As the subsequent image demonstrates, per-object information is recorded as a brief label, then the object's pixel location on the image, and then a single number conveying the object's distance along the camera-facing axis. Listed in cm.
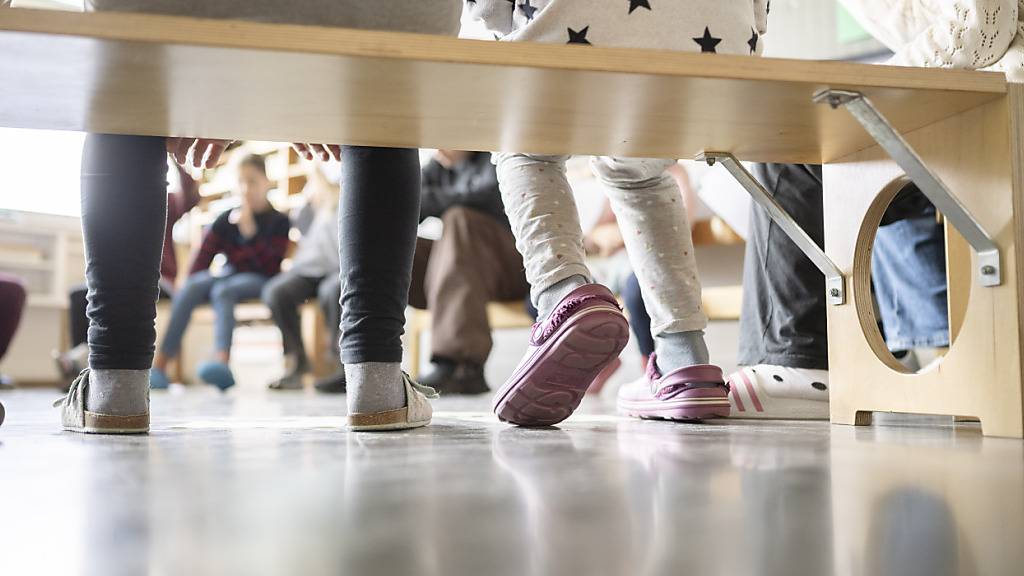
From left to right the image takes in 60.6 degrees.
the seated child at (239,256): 369
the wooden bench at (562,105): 68
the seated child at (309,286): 332
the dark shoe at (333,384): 260
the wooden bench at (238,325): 354
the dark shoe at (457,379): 254
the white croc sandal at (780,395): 115
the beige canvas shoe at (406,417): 89
